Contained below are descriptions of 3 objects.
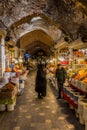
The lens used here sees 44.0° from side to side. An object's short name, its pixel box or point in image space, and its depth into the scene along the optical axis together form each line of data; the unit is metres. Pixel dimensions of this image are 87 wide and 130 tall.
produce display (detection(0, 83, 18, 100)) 3.51
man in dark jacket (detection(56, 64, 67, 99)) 4.55
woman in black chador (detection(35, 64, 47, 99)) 4.73
